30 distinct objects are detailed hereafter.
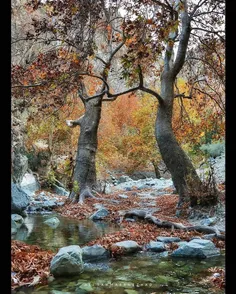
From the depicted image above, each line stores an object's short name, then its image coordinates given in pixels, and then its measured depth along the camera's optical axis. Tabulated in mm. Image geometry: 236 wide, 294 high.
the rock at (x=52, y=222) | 8982
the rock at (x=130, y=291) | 3888
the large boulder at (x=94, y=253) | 5289
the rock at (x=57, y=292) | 3854
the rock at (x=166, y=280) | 4228
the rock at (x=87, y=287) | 4004
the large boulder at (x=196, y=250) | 5422
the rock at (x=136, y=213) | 9198
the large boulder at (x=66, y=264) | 4461
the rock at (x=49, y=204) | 12547
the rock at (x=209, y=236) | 6591
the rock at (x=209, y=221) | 7852
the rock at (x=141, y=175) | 30516
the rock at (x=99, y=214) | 10213
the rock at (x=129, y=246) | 5678
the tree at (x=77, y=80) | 6262
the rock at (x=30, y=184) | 17000
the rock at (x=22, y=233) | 7187
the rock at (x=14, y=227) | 7847
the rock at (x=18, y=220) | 8960
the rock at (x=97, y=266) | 4832
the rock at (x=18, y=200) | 10195
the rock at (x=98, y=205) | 11759
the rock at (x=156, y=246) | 5878
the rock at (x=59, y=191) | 18481
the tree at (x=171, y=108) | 9305
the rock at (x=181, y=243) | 5740
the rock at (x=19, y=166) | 15352
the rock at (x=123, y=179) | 27575
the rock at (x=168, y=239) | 6410
